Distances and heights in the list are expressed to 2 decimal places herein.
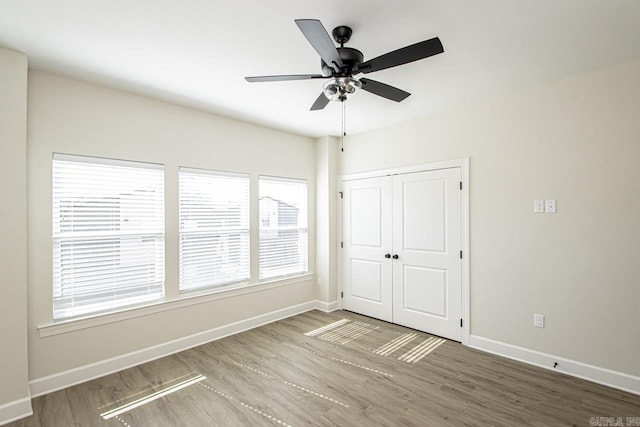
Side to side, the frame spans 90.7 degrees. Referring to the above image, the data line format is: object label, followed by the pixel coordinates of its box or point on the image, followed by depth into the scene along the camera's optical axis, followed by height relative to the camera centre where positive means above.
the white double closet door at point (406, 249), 3.75 -0.50
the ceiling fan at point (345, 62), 1.75 +0.94
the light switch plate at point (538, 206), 3.09 +0.05
